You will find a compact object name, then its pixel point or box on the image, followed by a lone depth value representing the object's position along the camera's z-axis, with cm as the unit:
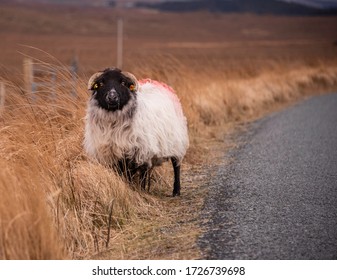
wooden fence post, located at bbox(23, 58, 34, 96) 1135
